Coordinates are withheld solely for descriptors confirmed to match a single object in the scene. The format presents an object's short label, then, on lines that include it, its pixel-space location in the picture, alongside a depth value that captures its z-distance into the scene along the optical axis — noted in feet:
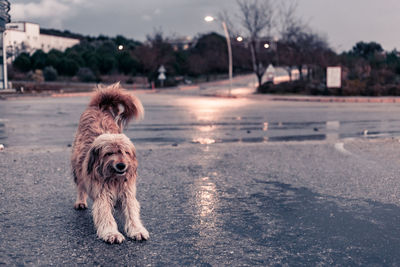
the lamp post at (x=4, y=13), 41.27
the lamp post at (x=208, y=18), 116.57
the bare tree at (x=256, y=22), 150.20
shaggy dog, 13.46
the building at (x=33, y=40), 243.81
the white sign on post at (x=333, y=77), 111.75
